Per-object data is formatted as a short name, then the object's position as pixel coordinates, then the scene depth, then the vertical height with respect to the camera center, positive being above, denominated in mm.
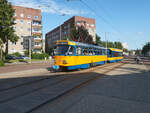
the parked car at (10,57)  36338 -716
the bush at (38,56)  41406 -541
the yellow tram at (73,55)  11703 -81
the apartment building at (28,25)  47562 +10058
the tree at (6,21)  22500 +5419
